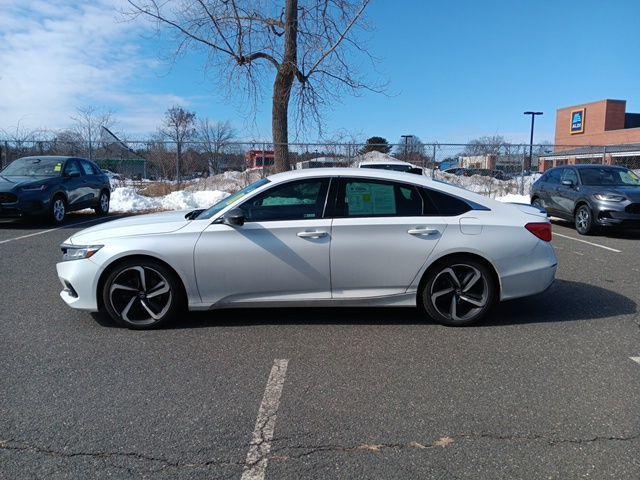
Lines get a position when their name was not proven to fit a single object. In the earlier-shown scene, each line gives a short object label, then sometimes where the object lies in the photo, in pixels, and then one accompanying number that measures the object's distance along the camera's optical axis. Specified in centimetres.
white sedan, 474
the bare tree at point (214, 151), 1886
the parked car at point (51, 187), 1099
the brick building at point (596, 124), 5050
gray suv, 1043
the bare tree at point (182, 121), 3858
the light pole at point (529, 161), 1953
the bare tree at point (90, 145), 1888
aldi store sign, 5822
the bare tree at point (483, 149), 1917
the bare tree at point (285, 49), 1494
